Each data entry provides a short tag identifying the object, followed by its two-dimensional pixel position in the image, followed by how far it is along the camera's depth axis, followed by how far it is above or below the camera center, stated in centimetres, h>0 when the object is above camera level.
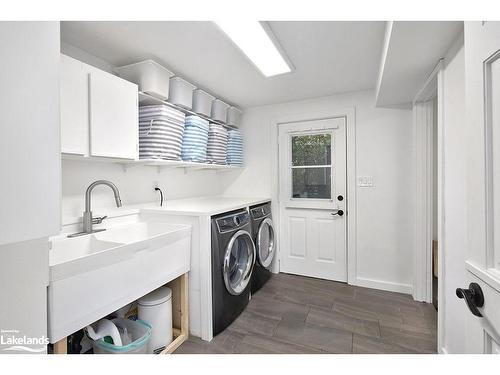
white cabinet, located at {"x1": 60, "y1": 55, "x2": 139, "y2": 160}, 138 +50
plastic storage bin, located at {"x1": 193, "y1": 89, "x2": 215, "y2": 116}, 238 +89
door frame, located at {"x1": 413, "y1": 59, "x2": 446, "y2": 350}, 231 -9
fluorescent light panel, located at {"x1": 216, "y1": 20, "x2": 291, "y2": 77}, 143 +101
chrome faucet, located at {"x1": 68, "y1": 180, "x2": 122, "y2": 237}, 167 -18
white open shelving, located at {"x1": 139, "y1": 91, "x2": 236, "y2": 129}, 187 +74
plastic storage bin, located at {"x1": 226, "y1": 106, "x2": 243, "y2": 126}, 294 +93
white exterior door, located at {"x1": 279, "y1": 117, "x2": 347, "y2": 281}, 284 -13
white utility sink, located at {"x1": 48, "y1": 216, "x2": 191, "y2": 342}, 107 -45
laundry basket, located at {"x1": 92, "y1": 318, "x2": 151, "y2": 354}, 132 -91
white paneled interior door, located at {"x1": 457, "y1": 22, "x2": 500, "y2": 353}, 66 +3
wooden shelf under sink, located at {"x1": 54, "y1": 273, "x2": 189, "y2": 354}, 174 -97
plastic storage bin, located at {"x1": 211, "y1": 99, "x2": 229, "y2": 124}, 269 +91
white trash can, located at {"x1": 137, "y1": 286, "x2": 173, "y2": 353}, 163 -90
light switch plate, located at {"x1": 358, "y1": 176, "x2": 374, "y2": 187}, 268 +7
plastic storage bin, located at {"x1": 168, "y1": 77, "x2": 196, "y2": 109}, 209 +87
